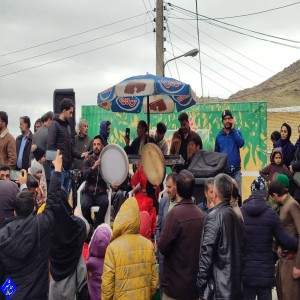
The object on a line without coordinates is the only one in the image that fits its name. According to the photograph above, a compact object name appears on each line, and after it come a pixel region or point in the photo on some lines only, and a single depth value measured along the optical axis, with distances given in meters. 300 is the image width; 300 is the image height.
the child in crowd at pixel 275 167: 7.27
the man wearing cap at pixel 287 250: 4.54
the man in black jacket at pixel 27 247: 3.88
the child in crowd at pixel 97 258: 4.39
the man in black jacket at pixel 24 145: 7.76
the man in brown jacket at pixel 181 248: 4.05
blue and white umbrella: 6.92
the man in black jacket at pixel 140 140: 7.57
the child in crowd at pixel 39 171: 5.81
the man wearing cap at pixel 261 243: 4.32
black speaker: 8.34
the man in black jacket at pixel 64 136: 6.65
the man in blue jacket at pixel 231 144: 7.25
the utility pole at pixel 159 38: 12.70
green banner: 9.75
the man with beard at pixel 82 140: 8.18
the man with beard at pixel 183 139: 7.40
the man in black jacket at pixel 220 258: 3.71
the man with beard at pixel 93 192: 6.45
